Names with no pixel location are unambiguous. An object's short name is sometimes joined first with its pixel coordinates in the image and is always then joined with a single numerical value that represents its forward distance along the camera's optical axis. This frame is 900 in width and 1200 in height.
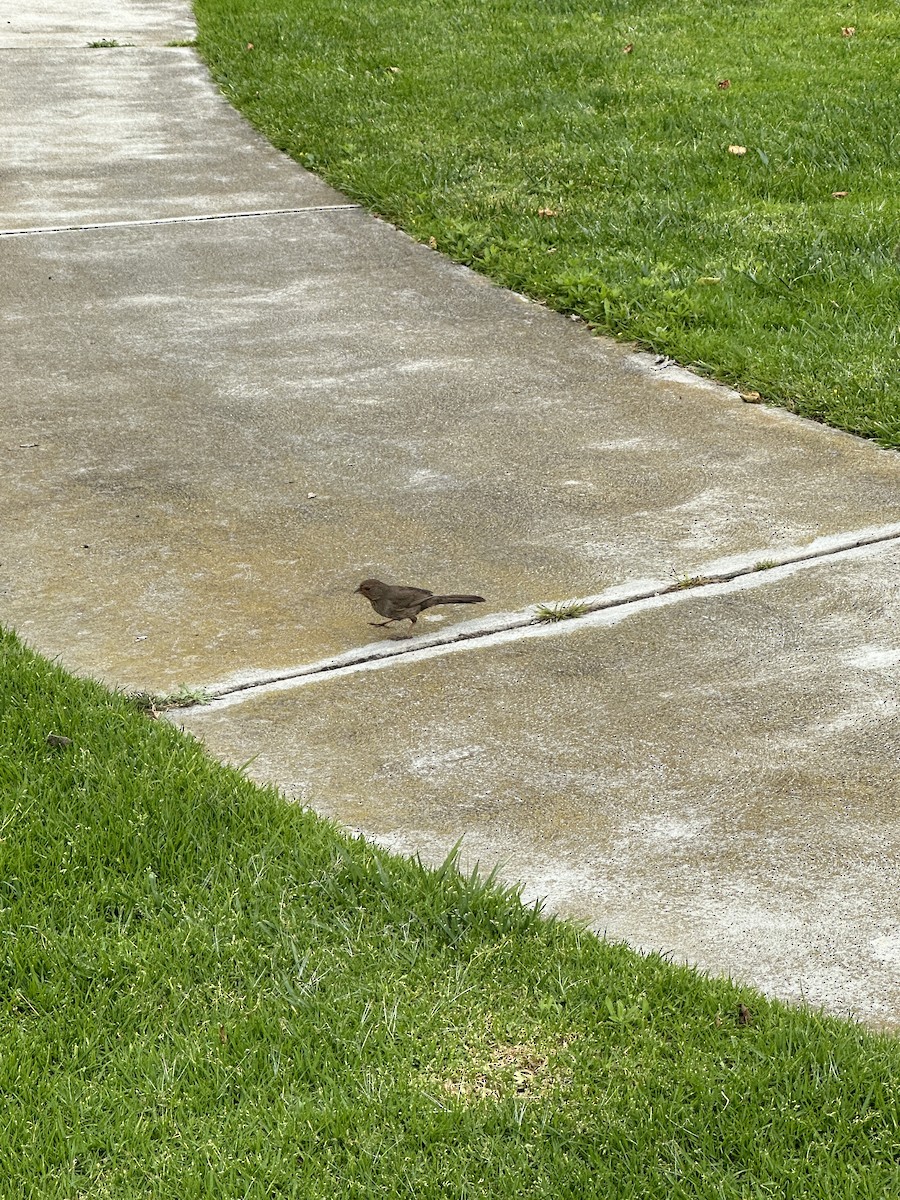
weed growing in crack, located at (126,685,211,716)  3.83
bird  4.11
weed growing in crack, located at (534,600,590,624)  4.31
